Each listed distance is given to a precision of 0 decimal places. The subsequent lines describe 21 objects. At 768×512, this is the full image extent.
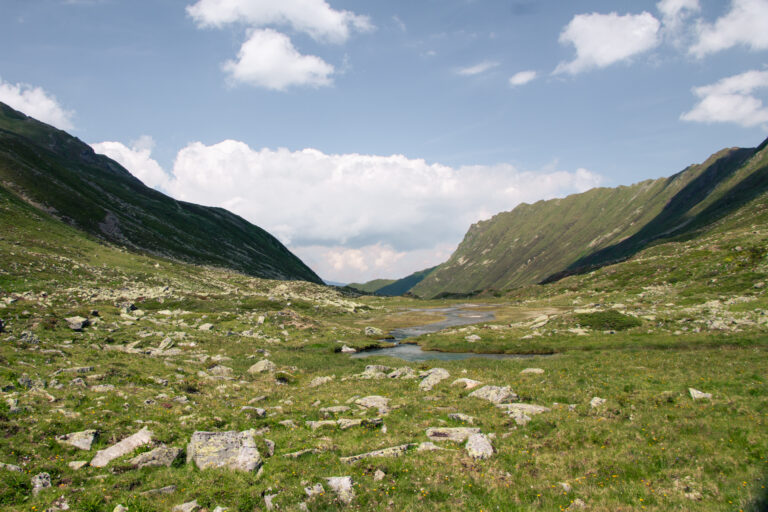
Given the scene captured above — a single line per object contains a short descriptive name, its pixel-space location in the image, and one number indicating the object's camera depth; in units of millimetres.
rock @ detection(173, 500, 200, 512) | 12414
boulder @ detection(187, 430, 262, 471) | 15336
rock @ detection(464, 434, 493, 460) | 16141
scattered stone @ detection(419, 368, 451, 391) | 29388
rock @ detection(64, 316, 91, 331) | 37066
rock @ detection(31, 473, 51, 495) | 12633
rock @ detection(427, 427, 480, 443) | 18044
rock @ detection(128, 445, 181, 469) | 15227
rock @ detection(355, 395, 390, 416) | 23516
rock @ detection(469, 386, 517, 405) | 23812
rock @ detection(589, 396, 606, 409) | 21441
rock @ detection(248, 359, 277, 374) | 36375
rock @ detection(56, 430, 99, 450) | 15750
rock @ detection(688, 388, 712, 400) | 20562
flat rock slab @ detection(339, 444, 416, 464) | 16016
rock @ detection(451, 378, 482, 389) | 27725
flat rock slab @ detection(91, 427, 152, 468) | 14956
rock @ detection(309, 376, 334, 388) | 33197
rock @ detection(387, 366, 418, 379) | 34088
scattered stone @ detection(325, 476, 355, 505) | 13156
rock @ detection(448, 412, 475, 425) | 20469
